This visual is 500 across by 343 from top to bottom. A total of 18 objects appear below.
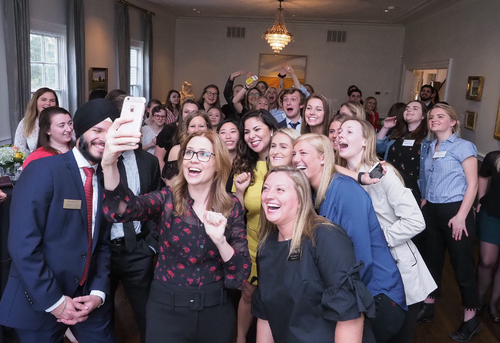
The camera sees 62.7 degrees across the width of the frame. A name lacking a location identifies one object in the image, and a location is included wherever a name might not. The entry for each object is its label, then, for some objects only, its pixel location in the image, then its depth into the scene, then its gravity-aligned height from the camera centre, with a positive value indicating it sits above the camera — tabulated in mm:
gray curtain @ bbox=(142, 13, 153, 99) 10719 +947
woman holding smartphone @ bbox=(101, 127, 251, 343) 1885 -725
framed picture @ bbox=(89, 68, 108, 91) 8391 +195
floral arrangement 3252 -591
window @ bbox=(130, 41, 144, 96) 10883 +513
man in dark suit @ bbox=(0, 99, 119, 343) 1854 -695
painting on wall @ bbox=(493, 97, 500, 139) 5859 -273
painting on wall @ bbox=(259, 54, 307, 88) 12773 +955
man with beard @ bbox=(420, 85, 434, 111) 7512 +213
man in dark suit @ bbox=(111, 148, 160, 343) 2432 -913
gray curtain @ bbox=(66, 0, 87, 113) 7548 +614
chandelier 9156 +1347
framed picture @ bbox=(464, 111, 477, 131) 6852 -219
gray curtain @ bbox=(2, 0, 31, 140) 5957 +420
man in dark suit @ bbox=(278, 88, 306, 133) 4551 -83
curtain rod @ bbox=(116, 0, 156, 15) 9280 +2006
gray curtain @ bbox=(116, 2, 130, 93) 9258 +1051
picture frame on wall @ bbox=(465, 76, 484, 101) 6660 +323
